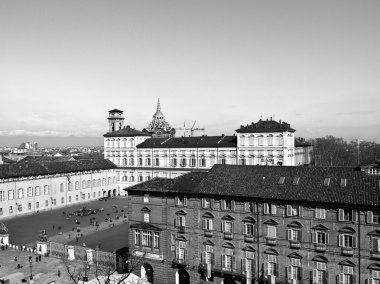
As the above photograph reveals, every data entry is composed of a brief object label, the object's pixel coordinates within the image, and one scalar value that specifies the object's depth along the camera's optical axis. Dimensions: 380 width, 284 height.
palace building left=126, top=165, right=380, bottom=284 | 34.94
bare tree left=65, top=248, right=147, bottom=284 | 40.25
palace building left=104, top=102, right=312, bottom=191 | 87.69
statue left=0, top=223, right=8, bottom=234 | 59.17
